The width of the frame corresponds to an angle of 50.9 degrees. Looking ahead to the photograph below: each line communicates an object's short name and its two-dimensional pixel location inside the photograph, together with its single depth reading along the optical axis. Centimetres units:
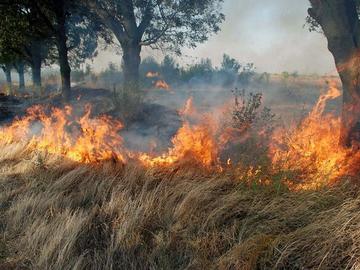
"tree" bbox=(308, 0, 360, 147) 554
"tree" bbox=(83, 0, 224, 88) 1467
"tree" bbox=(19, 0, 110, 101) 1194
